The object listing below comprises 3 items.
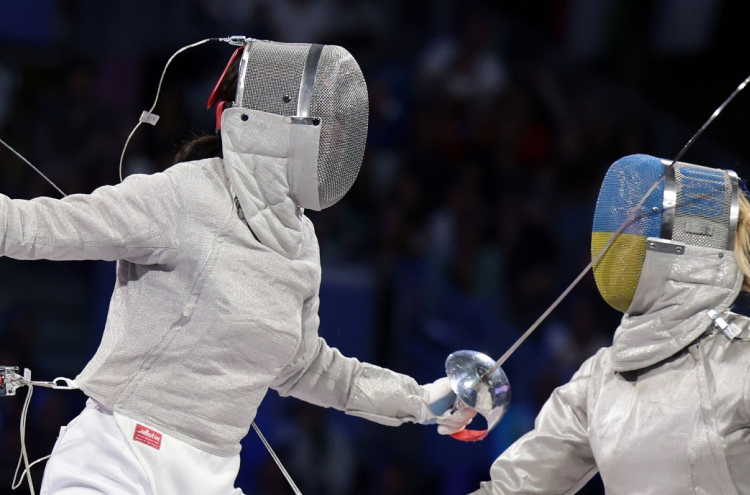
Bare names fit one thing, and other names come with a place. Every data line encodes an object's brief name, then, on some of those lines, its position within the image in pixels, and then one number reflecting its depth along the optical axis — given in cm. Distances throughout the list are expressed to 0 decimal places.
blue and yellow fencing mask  1055
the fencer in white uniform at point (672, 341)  1047
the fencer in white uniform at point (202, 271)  1040
